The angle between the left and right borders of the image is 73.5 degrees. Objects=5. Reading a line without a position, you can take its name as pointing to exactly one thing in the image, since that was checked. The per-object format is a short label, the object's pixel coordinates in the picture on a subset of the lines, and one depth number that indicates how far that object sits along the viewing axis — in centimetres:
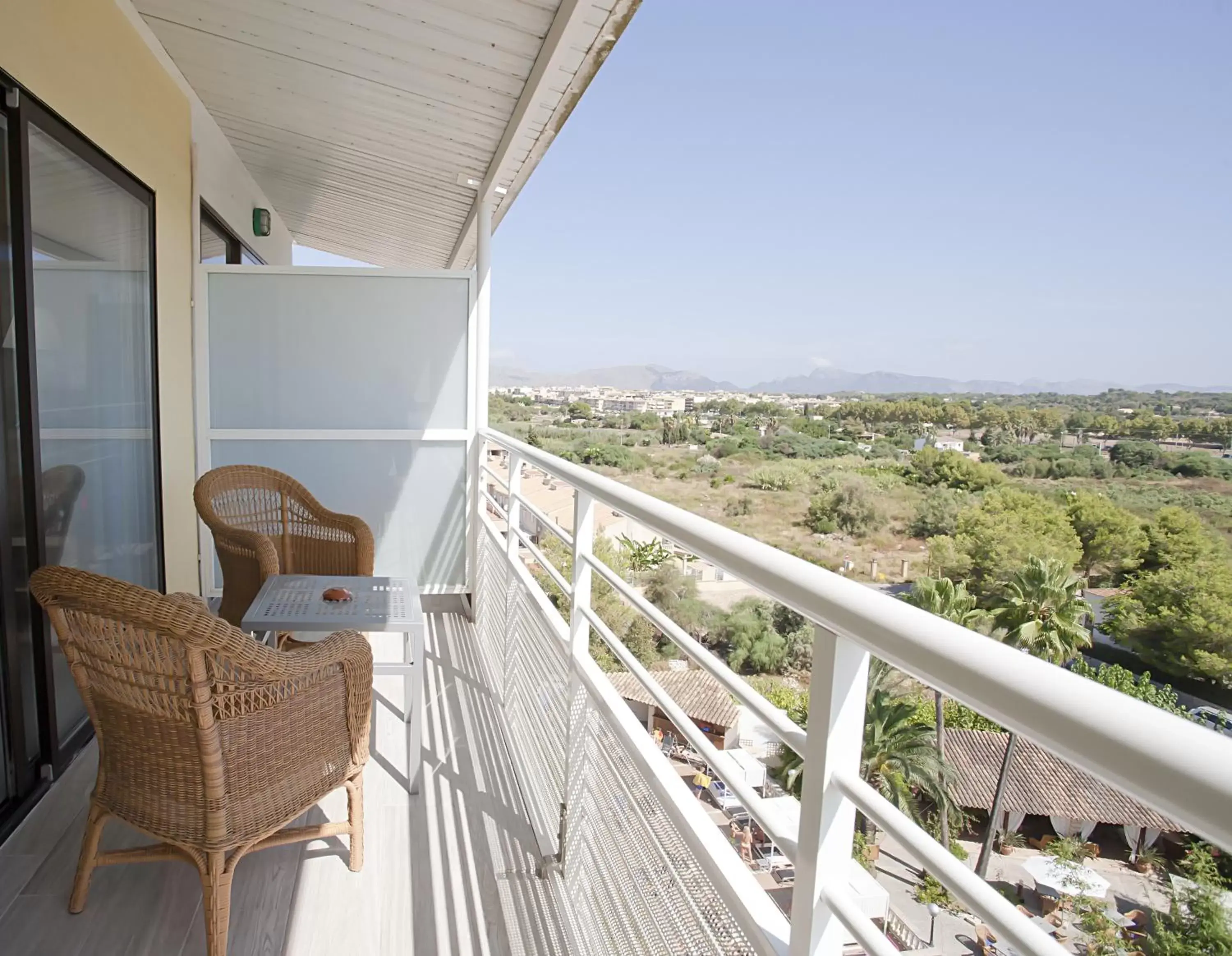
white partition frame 414
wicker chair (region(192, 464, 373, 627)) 334
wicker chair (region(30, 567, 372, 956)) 147
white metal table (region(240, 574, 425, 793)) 235
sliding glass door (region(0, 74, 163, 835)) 211
